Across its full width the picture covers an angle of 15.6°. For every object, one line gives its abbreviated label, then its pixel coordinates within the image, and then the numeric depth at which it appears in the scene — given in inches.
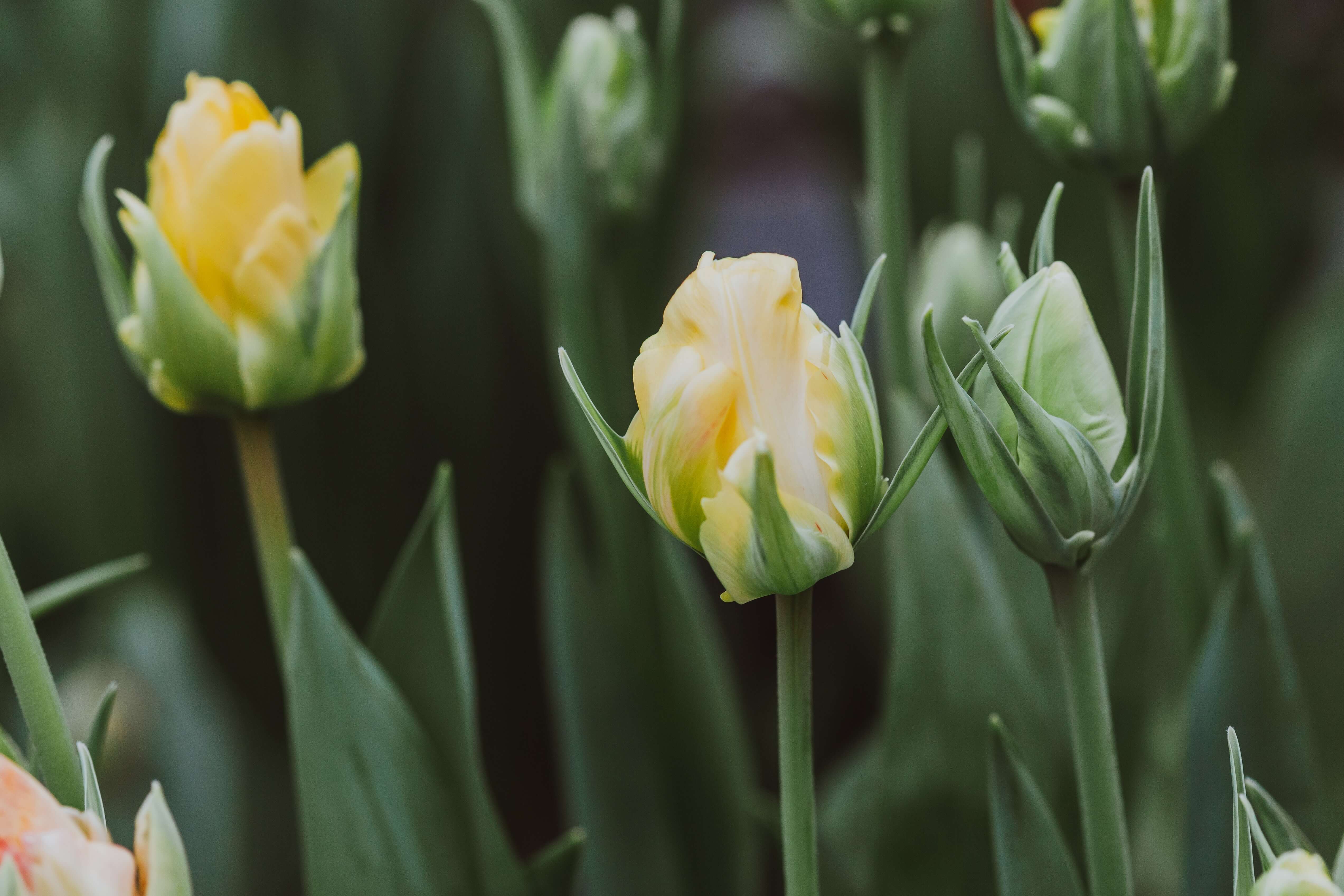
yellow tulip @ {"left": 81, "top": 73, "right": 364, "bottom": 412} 38.6
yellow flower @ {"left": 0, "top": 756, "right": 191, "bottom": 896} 33.4
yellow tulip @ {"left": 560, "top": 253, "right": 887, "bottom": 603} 34.4
